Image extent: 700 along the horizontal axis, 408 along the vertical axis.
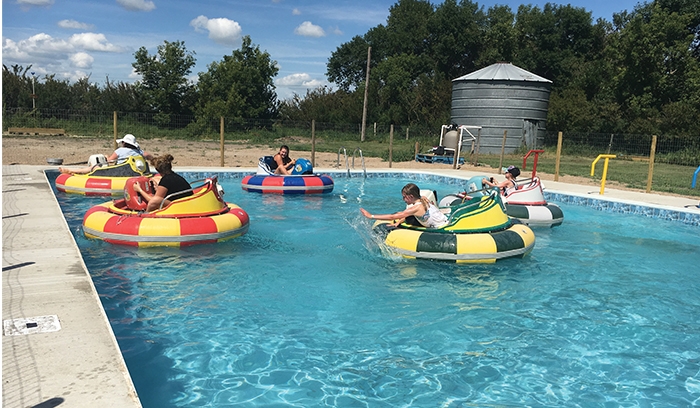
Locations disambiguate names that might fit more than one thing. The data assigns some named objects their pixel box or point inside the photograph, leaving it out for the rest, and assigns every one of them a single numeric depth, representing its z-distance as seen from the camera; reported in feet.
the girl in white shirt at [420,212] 25.08
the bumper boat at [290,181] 42.24
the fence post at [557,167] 53.38
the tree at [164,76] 106.93
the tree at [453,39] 155.33
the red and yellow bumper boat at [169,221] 25.07
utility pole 118.38
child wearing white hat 39.61
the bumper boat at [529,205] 33.88
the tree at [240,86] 110.11
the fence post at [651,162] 47.52
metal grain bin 91.76
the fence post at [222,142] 56.13
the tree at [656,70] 97.76
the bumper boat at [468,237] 24.22
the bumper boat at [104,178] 38.29
